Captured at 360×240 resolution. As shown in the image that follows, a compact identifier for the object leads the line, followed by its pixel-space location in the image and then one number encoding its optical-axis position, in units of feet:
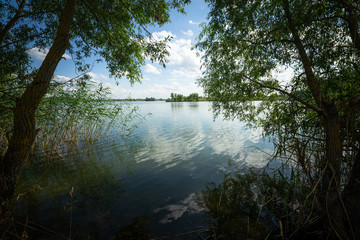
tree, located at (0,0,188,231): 17.34
